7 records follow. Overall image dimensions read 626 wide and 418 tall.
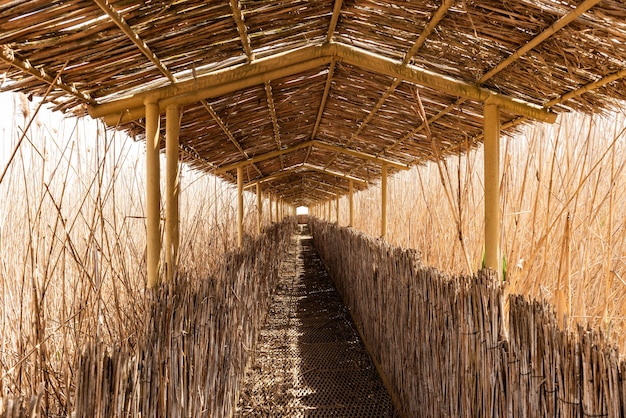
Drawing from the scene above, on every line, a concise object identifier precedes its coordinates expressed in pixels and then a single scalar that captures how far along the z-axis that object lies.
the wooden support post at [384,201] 5.56
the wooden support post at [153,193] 2.21
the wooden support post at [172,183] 2.33
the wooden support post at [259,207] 7.14
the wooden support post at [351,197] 7.76
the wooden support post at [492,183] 2.32
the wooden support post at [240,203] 5.44
